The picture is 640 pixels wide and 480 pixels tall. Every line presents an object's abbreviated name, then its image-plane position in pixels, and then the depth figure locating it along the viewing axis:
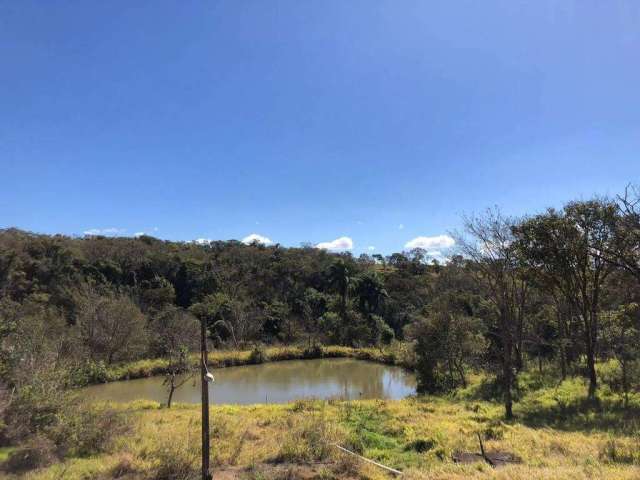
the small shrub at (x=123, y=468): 8.76
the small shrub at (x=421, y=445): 10.60
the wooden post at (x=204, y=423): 8.23
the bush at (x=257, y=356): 34.69
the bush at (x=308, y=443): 9.91
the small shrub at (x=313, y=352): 37.59
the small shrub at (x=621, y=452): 8.06
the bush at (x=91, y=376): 12.87
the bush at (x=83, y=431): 10.13
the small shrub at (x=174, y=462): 8.73
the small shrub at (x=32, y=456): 8.97
